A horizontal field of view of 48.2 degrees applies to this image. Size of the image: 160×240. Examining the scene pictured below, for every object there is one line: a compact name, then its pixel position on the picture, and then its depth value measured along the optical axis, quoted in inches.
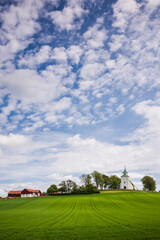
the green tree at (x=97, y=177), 4571.9
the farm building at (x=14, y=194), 4753.9
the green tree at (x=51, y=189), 4613.9
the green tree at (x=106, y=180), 5221.5
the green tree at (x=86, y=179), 4333.2
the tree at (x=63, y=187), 4173.2
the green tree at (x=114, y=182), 5334.6
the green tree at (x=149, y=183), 4542.3
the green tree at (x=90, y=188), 3611.7
